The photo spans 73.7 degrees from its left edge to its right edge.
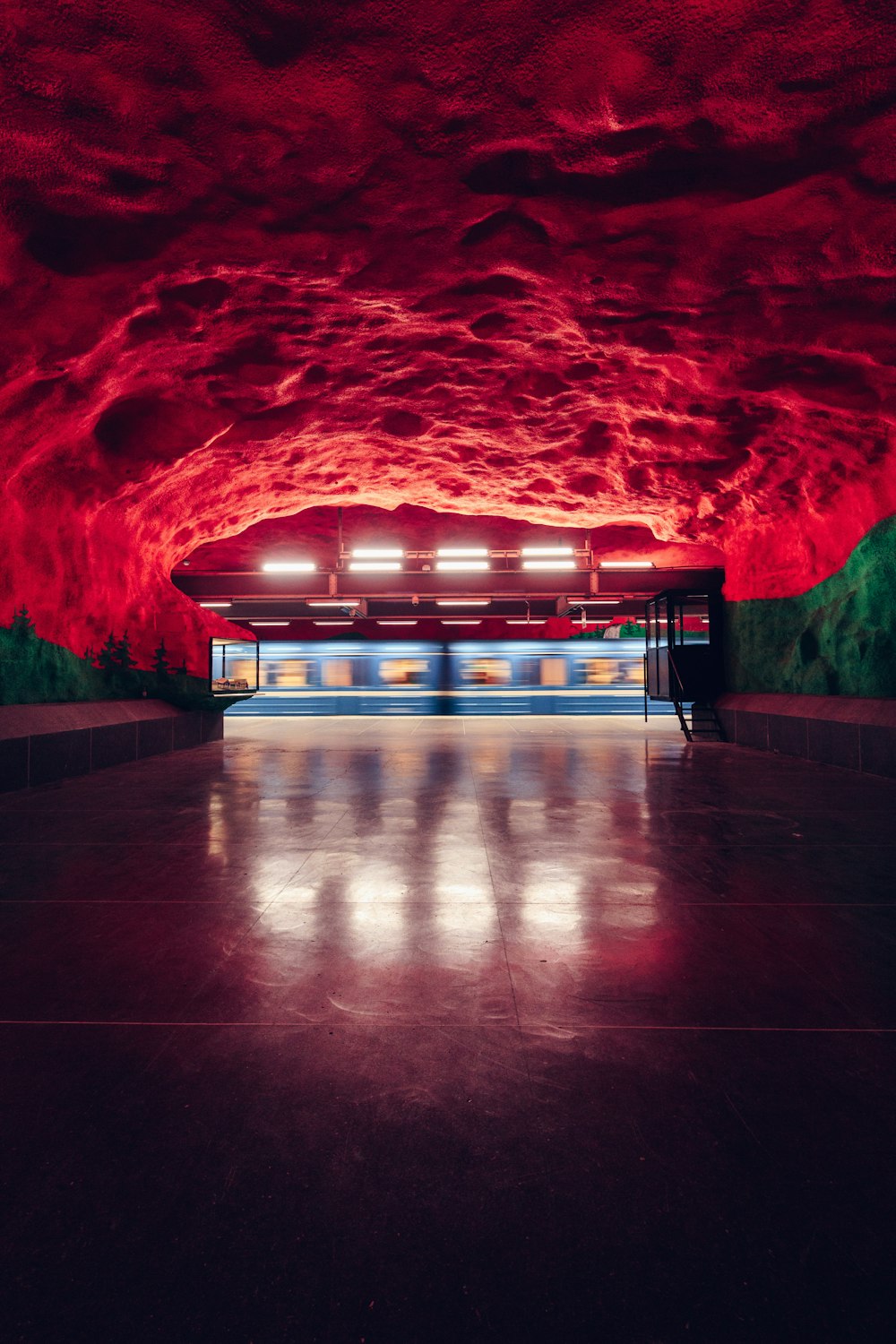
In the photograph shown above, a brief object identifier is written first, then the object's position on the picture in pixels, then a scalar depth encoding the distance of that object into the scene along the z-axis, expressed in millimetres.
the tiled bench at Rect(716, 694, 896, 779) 6449
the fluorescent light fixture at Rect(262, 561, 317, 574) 12602
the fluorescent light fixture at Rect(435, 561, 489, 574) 12312
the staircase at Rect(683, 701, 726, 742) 9867
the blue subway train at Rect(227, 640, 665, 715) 16609
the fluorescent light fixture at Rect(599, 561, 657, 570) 12156
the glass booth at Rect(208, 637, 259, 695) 16172
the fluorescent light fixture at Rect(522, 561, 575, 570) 12297
